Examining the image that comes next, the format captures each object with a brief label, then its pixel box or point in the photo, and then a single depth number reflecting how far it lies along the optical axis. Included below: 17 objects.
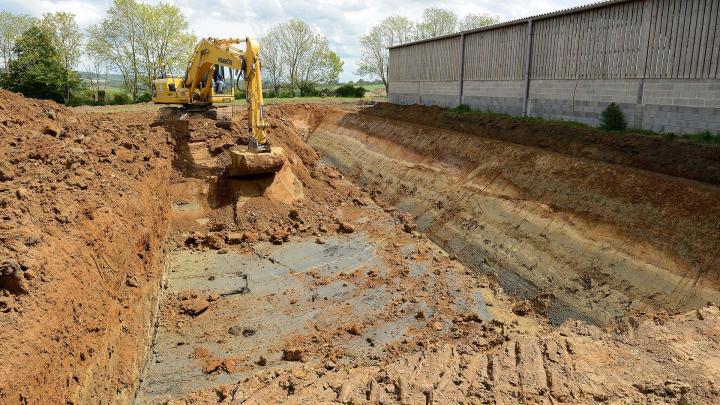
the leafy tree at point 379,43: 57.19
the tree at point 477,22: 58.16
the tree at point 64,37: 42.12
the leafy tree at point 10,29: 43.22
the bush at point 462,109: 20.47
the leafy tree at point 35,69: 35.66
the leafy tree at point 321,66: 60.41
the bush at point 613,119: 13.44
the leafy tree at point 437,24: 56.78
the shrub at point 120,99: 40.99
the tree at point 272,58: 60.19
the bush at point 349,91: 45.00
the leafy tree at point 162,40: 45.59
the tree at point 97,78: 45.24
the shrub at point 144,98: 40.90
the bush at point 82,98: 39.08
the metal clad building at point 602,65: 11.70
